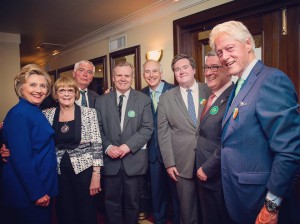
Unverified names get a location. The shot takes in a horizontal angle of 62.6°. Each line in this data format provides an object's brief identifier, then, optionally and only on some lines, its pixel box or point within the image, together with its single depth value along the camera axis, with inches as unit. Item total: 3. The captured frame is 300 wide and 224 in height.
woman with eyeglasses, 83.2
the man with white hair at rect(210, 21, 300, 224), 44.0
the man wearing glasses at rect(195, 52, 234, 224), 72.9
